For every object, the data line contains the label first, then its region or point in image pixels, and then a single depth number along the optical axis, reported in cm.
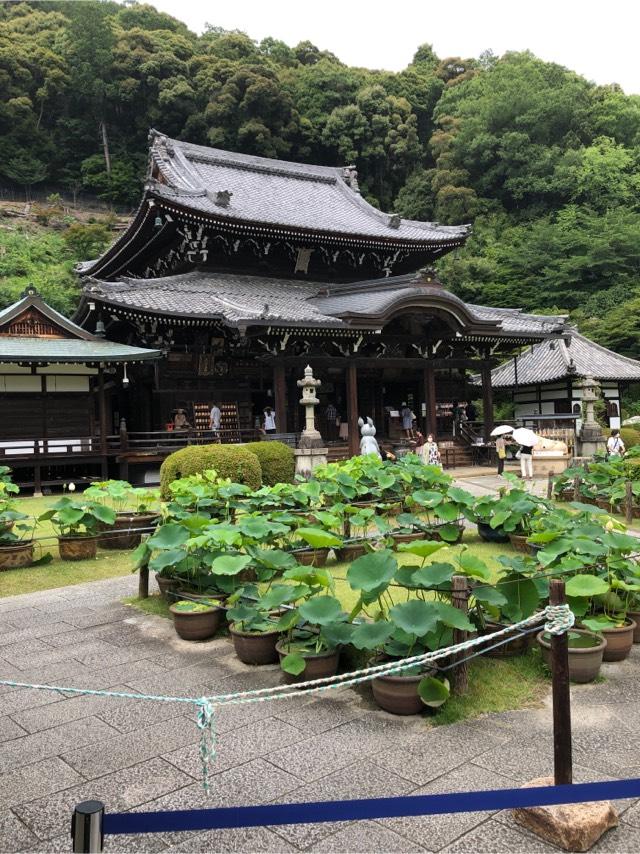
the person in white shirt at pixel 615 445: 1637
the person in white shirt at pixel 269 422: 1928
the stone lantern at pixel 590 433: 1886
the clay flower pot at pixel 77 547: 877
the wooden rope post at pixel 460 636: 405
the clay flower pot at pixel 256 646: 468
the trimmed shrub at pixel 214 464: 1262
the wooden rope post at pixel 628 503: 1050
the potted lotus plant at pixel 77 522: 819
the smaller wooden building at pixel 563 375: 2745
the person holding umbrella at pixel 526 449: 1513
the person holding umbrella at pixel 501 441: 1722
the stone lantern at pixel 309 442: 1577
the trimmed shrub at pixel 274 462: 1446
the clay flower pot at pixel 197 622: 530
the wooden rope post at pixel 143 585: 678
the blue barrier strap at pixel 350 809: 181
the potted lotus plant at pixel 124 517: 912
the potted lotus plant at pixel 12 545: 838
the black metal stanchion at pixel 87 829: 174
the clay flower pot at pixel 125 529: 944
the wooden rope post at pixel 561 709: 280
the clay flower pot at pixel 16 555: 838
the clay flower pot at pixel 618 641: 462
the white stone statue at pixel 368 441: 1413
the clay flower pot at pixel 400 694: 381
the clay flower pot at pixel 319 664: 425
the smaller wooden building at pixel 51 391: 1619
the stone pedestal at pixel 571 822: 261
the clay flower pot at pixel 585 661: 423
